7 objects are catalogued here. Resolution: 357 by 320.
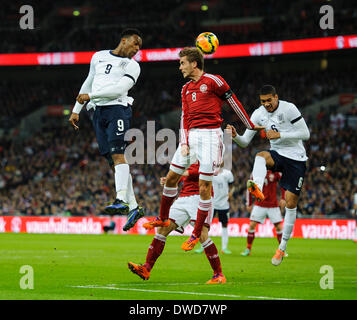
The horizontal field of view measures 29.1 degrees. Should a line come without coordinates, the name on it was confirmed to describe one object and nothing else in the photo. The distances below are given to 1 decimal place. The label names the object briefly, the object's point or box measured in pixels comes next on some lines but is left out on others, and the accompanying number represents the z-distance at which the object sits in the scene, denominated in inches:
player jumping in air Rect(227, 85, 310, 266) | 501.7
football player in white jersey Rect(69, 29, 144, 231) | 402.0
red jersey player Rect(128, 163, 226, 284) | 446.3
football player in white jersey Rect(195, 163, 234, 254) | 780.6
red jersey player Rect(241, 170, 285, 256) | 765.3
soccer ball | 424.5
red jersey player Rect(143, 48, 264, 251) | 410.3
